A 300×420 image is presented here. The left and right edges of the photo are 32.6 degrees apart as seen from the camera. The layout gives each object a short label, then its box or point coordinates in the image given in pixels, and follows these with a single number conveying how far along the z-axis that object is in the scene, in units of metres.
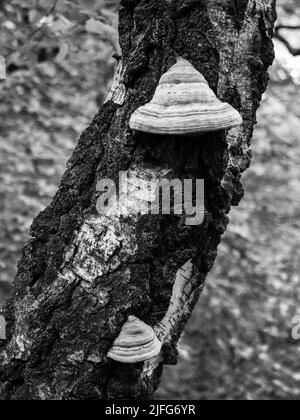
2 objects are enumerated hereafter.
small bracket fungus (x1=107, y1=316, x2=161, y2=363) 1.56
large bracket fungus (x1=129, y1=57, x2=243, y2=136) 1.47
